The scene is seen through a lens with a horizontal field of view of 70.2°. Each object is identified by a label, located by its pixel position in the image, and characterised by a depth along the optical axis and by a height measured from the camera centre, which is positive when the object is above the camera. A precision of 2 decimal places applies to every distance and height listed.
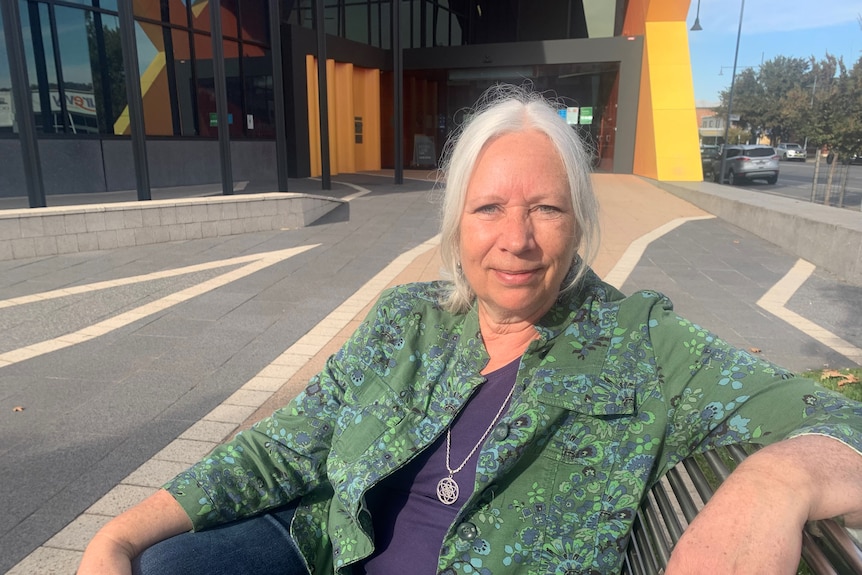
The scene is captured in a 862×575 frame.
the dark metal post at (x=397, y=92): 15.32 +1.12
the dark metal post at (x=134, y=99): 8.43 +0.50
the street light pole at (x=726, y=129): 17.85 +0.24
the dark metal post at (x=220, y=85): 9.45 +0.77
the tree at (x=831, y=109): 13.18 +0.65
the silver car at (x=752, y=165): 19.95 -0.88
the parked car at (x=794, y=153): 33.17 -0.85
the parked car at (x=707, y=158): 21.69 -0.72
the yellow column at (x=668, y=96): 18.70 +1.24
